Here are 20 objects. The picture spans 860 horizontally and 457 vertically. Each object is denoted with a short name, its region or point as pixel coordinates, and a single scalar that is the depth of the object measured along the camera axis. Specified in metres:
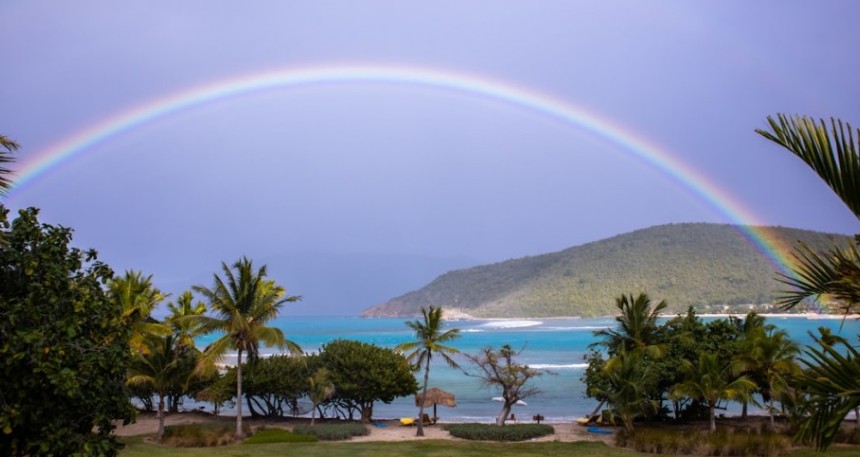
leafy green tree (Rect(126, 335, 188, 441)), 31.19
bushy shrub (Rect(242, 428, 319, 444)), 29.23
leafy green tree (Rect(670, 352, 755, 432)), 29.08
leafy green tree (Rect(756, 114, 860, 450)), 4.65
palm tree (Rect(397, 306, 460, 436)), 31.77
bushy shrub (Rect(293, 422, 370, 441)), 30.80
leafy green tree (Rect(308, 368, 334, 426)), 35.47
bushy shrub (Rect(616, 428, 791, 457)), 25.44
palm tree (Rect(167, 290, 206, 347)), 31.41
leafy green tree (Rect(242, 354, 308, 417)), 36.25
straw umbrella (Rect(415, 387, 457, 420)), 39.25
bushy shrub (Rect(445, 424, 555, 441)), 30.67
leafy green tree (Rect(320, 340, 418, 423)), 36.78
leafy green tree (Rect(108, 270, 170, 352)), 30.42
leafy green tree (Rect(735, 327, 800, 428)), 30.52
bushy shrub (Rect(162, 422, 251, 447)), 28.45
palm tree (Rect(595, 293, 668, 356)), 36.16
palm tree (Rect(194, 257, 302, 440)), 30.12
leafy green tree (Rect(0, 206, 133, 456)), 8.08
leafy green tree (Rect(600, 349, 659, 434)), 29.50
